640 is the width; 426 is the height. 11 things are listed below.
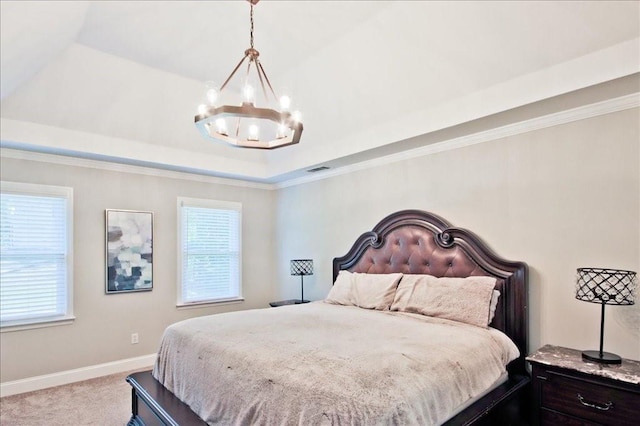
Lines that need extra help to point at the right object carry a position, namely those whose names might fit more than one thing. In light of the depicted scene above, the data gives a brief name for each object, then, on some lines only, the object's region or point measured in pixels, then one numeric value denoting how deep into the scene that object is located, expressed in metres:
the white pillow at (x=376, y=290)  3.54
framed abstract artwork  4.41
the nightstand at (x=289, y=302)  4.93
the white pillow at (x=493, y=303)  3.00
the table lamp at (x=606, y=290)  2.39
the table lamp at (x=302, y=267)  4.96
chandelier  2.18
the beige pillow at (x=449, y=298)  2.92
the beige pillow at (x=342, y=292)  3.86
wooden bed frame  2.38
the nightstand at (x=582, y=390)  2.15
